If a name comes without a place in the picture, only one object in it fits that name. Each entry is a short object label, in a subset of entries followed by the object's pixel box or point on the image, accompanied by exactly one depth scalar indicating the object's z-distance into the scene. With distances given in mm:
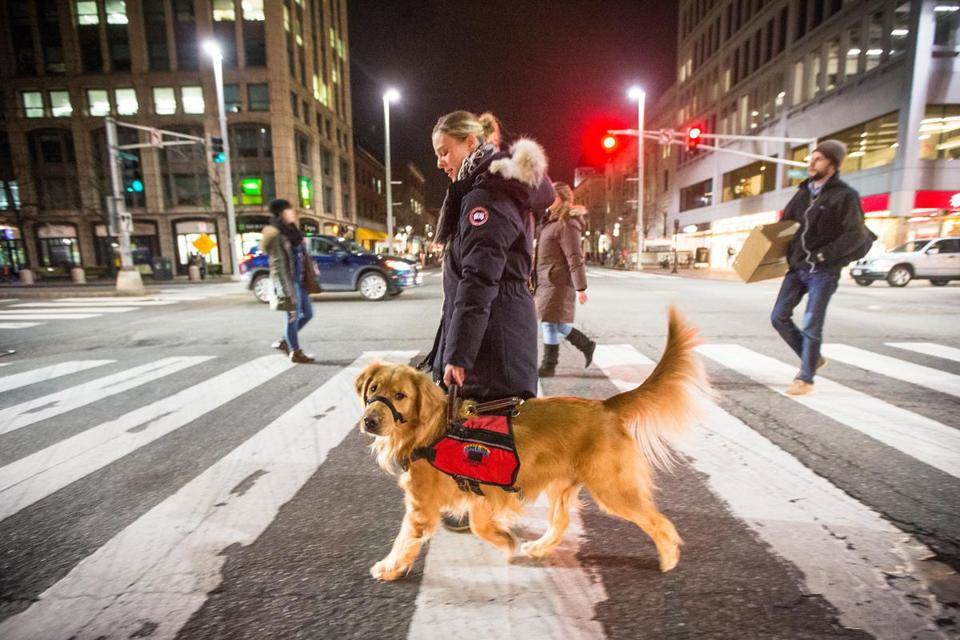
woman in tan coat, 4926
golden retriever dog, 1940
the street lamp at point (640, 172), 31703
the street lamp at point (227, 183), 20795
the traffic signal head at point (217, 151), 19203
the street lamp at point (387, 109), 31283
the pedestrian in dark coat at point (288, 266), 5938
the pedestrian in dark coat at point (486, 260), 1922
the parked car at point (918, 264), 15839
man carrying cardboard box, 3992
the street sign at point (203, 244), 25219
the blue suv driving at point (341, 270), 13430
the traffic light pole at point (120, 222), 16375
